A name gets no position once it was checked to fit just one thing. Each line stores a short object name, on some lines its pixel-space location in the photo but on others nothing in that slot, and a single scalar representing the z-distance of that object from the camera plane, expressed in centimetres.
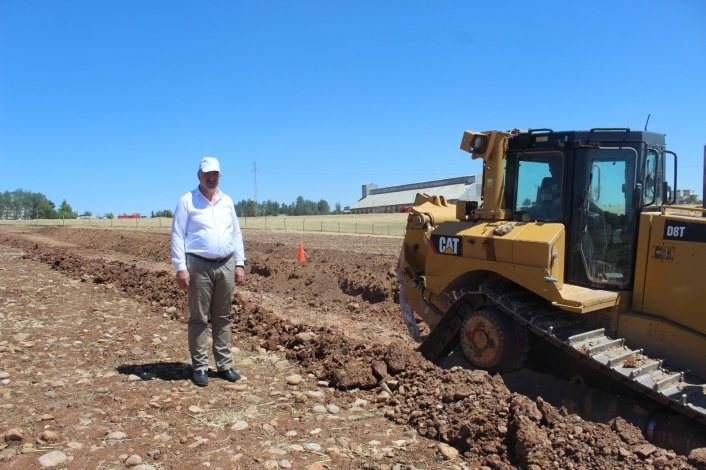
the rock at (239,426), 388
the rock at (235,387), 464
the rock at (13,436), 335
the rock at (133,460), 325
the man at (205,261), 462
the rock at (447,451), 367
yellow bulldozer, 431
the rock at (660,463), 332
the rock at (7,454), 316
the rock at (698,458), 334
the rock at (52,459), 315
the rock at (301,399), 446
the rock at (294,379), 490
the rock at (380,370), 488
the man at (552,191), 512
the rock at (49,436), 341
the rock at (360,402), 450
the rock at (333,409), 433
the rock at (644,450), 346
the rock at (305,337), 586
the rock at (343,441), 376
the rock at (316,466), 339
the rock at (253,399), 442
